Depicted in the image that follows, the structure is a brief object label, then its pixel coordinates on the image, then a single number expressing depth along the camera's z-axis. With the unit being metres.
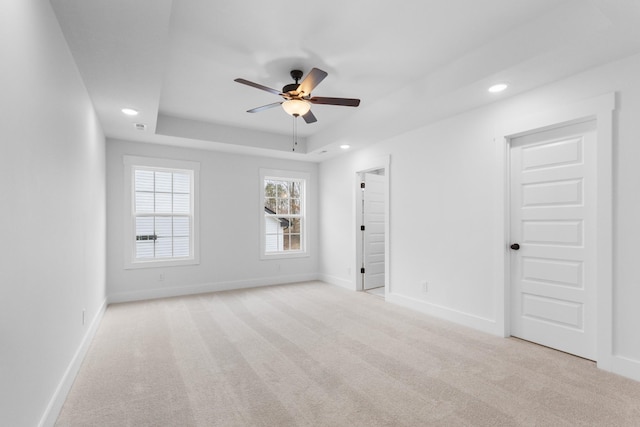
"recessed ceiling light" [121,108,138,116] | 3.59
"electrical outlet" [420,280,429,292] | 4.27
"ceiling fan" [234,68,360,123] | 3.05
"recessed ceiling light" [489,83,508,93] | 3.02
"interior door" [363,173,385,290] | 5.81
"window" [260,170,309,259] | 6.23
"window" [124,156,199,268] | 5.00
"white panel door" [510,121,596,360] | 2.83
